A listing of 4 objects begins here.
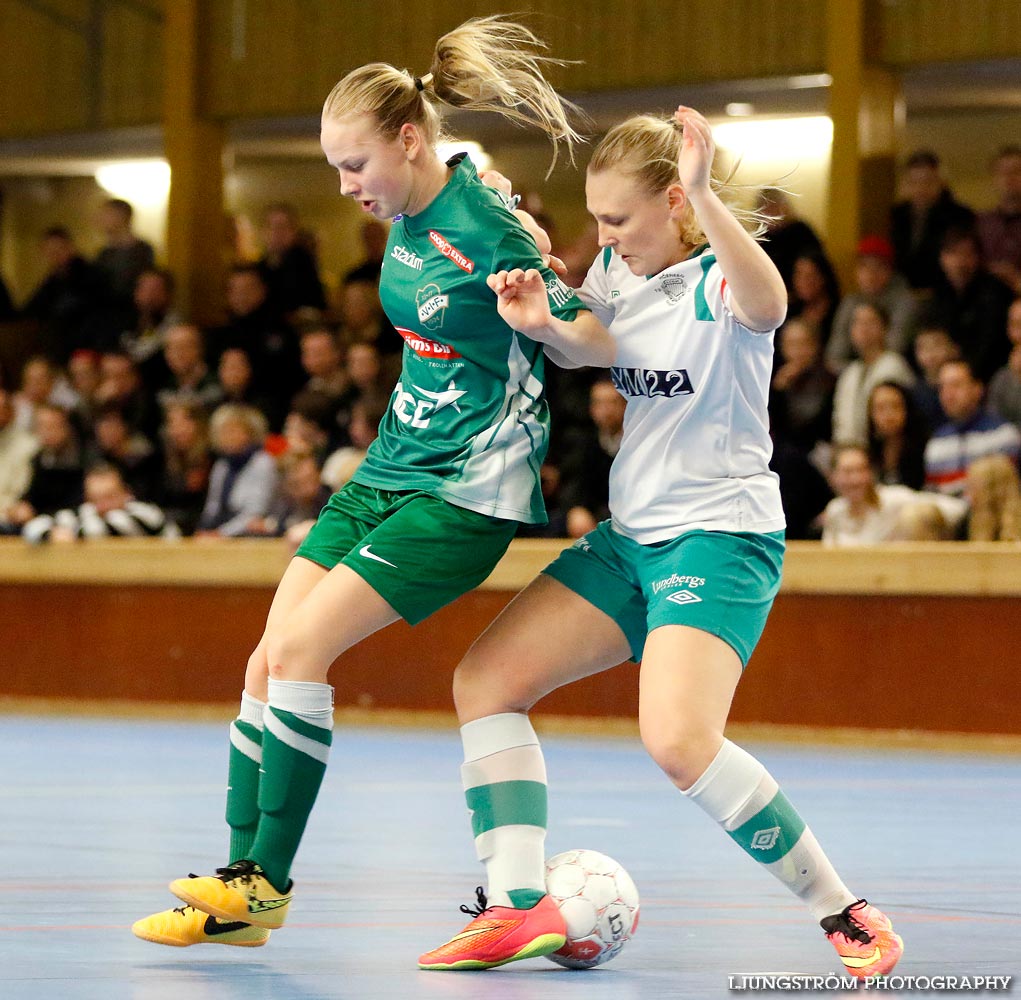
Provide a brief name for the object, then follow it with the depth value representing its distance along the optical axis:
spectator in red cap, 19.92
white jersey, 7.67
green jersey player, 7.60
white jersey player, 7.32
